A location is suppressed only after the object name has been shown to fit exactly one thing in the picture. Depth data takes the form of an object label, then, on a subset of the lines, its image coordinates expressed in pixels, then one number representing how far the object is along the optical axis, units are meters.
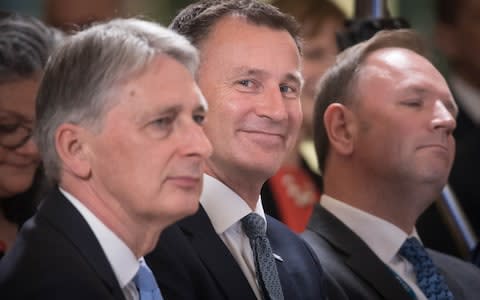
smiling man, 4.16
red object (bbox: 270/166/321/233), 6.54
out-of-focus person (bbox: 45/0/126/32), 7.41
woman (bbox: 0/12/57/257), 4.80
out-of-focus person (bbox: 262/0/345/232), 6.55
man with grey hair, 3.51
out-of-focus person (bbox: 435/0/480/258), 7.64
